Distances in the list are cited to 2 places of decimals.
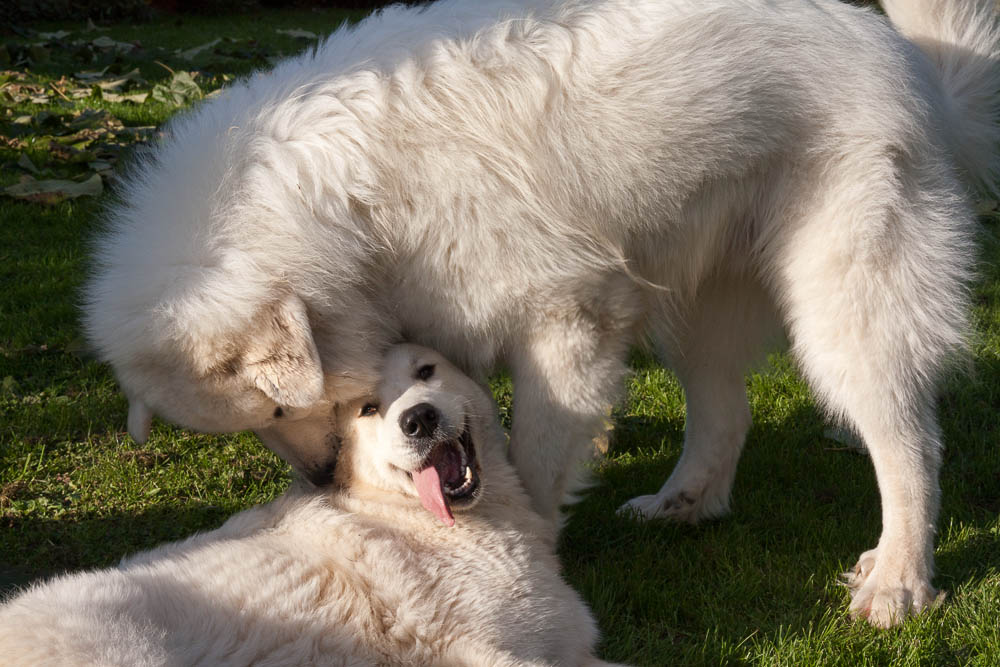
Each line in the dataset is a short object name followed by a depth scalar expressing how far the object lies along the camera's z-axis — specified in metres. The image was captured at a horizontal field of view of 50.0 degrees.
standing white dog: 3.28
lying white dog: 2.50
